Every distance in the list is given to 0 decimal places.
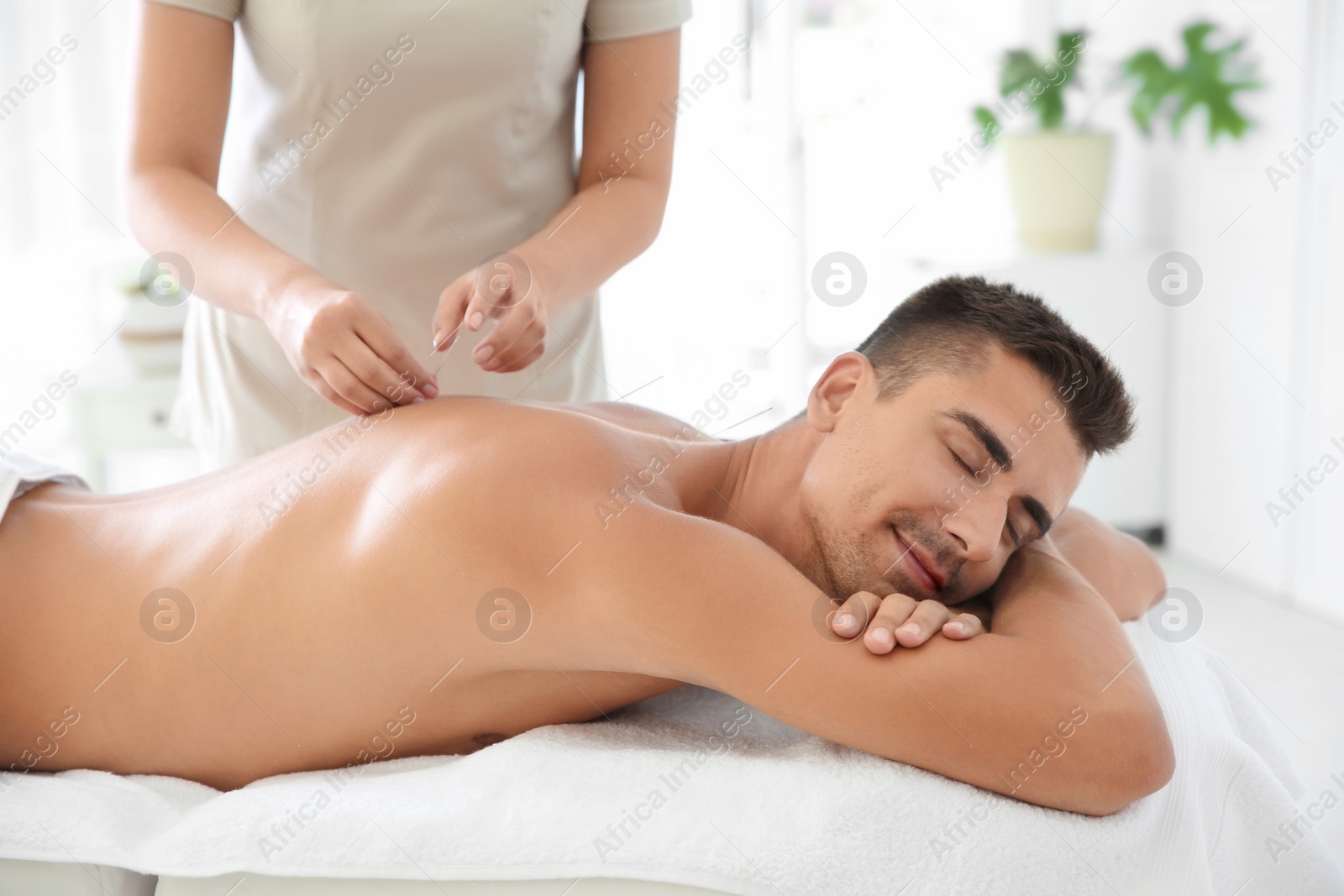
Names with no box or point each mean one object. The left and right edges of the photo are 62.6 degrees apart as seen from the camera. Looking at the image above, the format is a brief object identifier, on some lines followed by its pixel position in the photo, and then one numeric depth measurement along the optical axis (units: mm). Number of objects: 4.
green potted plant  3160
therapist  1314
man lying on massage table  946
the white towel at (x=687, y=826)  880
